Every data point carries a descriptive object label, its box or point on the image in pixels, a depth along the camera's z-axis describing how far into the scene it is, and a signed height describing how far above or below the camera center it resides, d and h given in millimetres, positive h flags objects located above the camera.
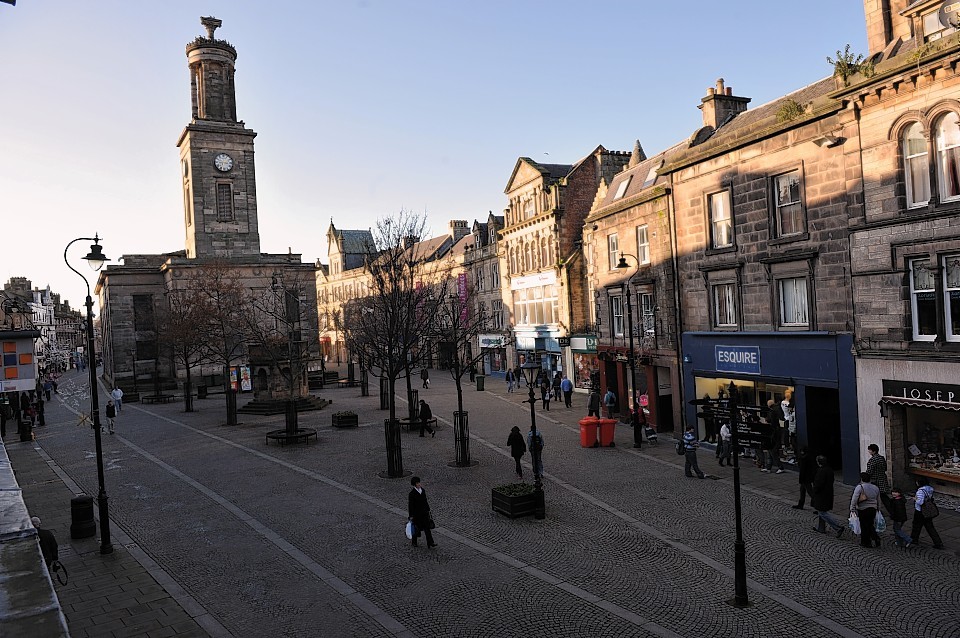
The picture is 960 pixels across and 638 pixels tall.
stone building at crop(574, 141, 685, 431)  25297 +1364
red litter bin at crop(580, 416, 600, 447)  23188 -3837
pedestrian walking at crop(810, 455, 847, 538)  13336 -3830
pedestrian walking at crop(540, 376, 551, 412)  33000 -3421
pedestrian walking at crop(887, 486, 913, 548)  12469 -4037
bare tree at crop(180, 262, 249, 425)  45531 +3144
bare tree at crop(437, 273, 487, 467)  20359 -688
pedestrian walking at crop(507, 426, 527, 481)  18984 -3416
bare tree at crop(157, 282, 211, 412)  45562 +1557
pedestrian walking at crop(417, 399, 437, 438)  26891 -3476
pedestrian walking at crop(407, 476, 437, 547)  13127 -3624
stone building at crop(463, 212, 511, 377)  52938 +3625
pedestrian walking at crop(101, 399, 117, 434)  28688 -2660
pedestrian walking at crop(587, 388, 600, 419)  27453 -3412
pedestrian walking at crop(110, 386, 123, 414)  39156 -2829
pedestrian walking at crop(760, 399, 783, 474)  18766 -3805
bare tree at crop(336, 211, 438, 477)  19500 +988
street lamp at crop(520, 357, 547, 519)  15062 -3731
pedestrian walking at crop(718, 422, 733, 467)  19844 -3932
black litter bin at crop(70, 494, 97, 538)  14820 -3777
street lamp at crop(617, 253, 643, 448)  23219 -3639
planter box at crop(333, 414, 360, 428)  29625 -3796
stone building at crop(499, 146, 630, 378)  42219 +5249
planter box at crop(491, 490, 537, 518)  14914 -4069
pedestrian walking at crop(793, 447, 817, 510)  15164 -3775
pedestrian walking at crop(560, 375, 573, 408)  34000 -3489
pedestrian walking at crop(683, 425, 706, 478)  18234 -3789
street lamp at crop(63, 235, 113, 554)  13711 -902
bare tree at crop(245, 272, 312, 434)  31031 -696
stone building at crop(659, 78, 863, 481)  17600 +1601
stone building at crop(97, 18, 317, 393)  56625 +9647
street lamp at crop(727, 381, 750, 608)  10180 -3930
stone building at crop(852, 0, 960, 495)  14844 +1312
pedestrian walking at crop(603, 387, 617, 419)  29002 -3545
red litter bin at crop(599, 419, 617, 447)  23438 -3957
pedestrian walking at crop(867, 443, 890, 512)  14125 -3472
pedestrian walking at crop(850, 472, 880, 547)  12531 -3856
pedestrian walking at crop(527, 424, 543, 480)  16656 -3158
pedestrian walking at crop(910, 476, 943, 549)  12250 -3925
